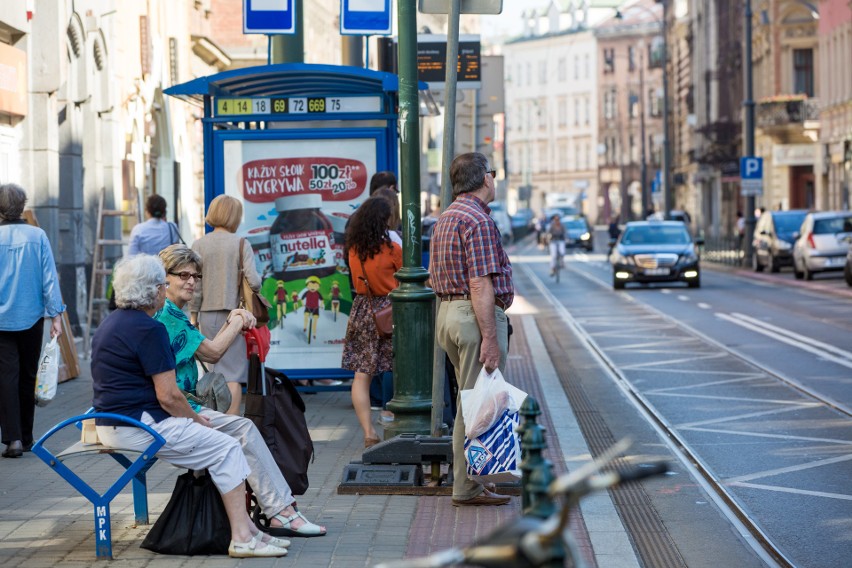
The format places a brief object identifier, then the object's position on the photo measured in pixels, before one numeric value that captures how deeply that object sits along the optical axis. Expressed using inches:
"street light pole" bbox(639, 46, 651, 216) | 3624.5
